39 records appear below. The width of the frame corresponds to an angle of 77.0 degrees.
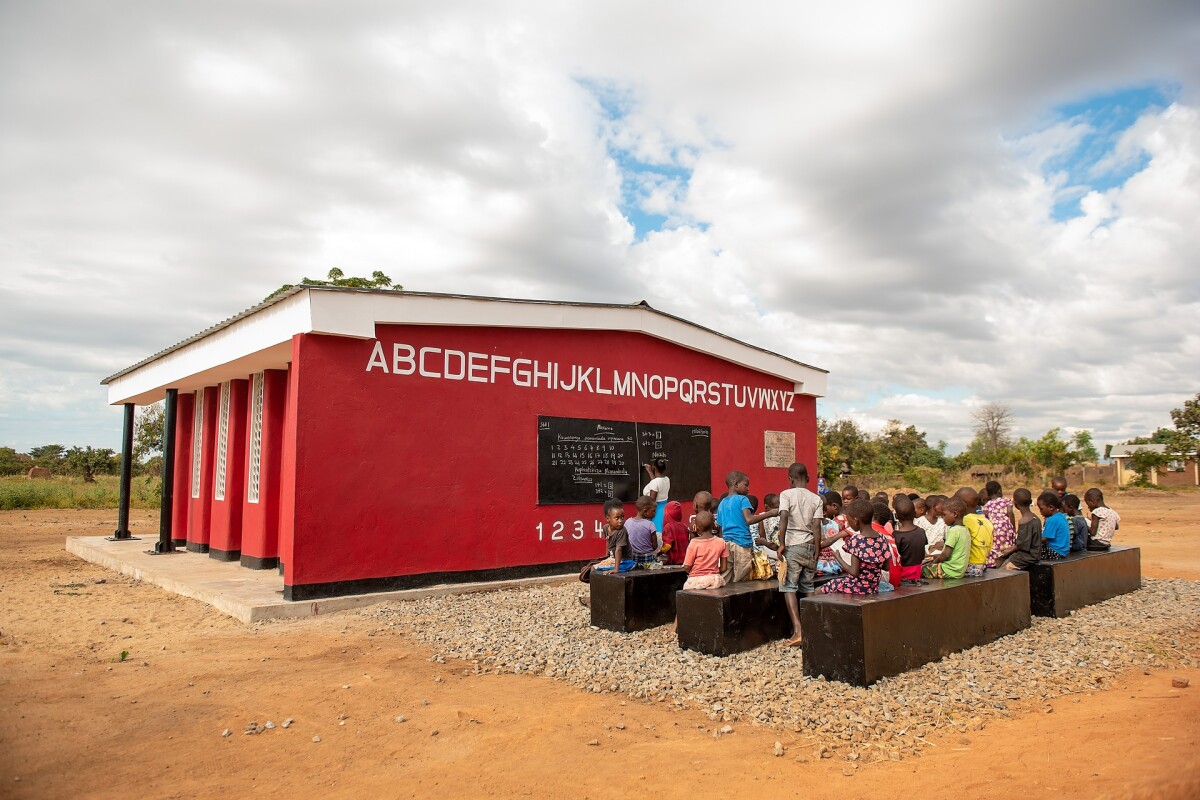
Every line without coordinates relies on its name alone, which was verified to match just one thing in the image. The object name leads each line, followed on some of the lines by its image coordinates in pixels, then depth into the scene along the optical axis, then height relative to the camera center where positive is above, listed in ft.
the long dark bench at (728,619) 21.71 -4.48
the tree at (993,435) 191.01 +8.07
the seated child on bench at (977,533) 25.85 -2.29
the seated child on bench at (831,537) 23.02 -2.19
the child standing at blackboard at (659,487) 34.99 -0.92
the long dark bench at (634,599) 24.98 -4.46
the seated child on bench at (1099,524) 33.63 -2.64
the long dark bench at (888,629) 18.44 -4.24
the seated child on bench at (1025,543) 28.60 -2.91
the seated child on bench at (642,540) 27.17 -2.63
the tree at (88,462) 142.41 +1.27
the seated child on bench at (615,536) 26.68 -2.48
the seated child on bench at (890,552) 21.12 -2.42
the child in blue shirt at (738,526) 24.88 -1.96
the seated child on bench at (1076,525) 32.53 -2.55
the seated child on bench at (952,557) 23.89 -2.87
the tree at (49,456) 155.22 +3.04
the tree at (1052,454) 120.26 +1.96
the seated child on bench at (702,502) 25.17 -1.17
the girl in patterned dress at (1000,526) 29.07 -2.33
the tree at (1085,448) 145.89 +4.03
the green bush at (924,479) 115.03 -1.96
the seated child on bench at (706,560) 23.49 -2.91
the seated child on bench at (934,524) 25.96 -2.03
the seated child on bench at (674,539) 28.67 -2.78
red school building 30.27 +1.98
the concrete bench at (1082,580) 28.25 -4.58
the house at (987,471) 126.11 -0.79
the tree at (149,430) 104.73 +5.38
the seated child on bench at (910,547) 22.16 -2.36
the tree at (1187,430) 106.93 +5.18
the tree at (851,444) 132.71 +4.06
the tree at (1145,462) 109.09 +0.61
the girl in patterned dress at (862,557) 19.76 -2.35
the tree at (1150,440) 156.91 +5.58
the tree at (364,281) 81.66 +20.83
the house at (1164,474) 131.85 -1.39
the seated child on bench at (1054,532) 30.76 -2.73
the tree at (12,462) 161.27 +1.48
